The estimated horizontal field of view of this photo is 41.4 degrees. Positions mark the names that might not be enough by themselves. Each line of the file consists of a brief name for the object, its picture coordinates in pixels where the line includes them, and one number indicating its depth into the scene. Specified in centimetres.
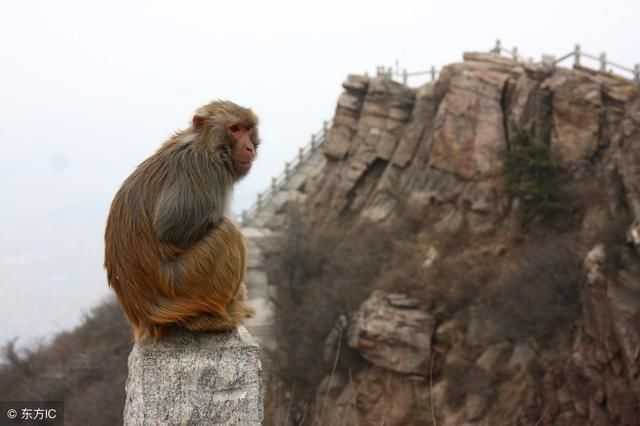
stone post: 404
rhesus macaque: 439
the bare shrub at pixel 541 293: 2106
